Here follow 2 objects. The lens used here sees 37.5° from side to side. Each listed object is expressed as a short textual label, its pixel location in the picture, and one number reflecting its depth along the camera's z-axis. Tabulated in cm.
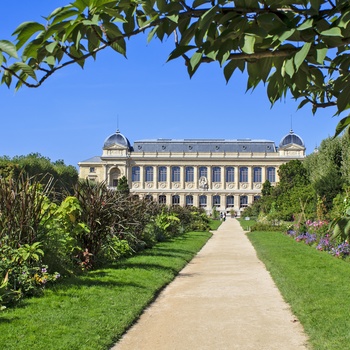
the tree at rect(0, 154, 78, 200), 5631
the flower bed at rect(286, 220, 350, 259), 1292
